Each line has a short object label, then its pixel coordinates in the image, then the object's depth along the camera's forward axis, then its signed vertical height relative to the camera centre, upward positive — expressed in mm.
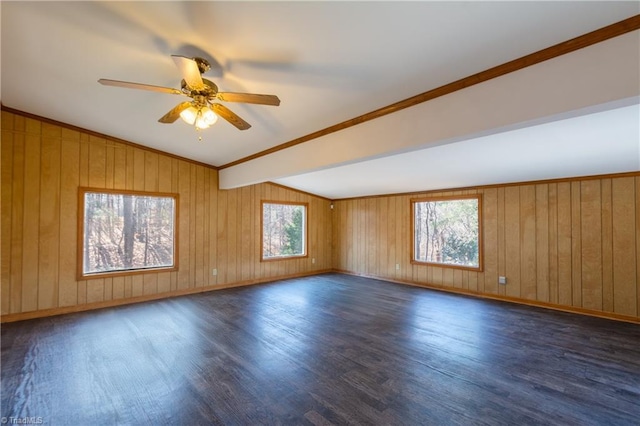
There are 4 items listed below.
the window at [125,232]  4531 -260
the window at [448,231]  5570 -293
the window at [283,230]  6852 -322
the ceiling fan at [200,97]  2126 +988
